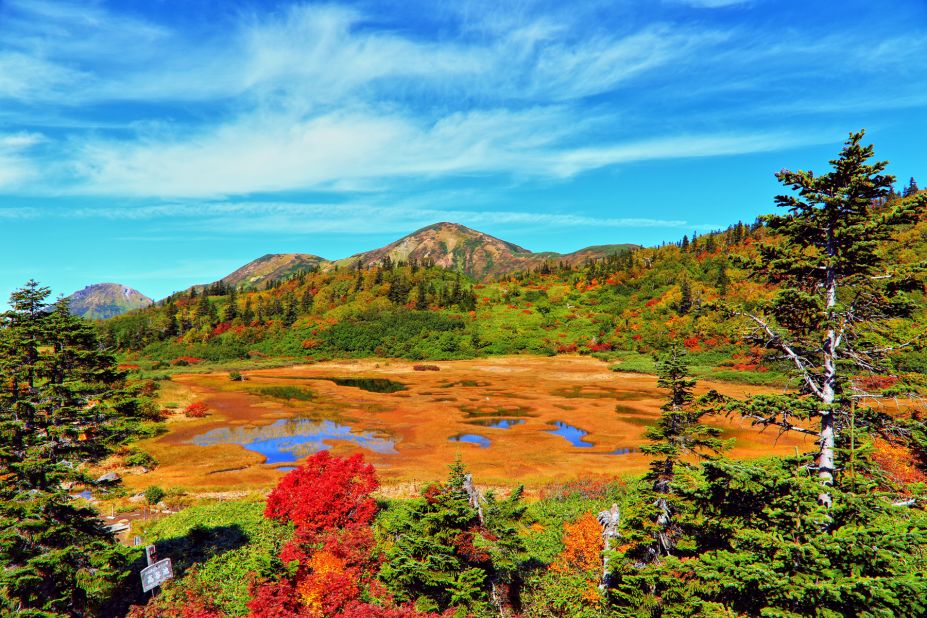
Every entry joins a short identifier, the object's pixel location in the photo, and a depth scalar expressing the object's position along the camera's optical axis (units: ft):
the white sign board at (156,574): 49.60
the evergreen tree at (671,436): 47.88
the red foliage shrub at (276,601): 46.21
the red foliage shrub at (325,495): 68.54
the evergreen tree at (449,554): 48.34
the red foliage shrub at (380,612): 43.75
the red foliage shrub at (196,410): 192.54
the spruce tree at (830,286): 32.91
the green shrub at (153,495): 96.73
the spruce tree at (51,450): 45.80
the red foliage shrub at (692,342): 329.89
